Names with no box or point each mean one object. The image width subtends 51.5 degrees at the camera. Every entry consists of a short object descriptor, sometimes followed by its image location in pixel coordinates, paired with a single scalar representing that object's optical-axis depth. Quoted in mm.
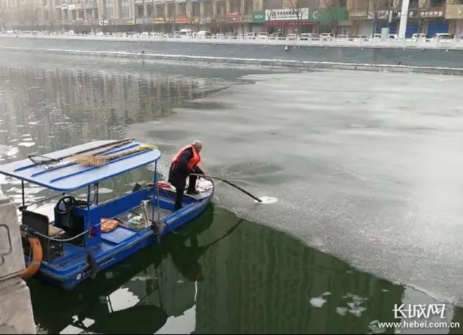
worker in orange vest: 8883
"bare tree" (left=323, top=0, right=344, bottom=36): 51125
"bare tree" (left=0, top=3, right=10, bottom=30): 92088
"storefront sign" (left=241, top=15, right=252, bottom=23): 58138
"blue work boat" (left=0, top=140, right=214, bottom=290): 6523
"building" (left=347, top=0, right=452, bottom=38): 48031
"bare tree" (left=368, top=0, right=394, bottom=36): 48812
